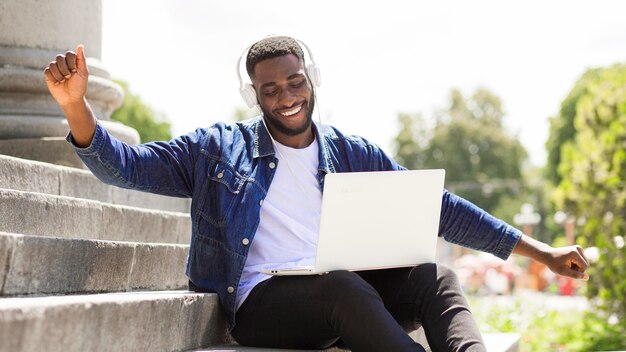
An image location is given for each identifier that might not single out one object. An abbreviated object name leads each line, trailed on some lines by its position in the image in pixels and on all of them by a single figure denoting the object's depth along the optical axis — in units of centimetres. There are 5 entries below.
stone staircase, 262
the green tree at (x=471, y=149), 5856
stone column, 523
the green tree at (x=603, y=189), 998
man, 334
